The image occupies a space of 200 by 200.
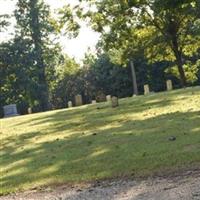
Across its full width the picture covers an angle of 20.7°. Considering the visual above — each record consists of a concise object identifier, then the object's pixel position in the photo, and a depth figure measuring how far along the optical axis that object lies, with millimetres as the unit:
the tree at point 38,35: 61375
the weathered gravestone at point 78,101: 43650
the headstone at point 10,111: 42047
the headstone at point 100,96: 63494
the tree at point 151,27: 34031
